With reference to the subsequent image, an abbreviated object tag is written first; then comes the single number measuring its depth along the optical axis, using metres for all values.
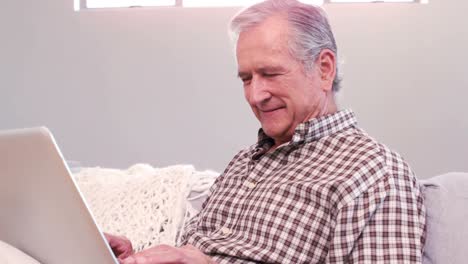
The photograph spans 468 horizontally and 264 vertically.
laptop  1.12
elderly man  1.47
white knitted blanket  1.93
